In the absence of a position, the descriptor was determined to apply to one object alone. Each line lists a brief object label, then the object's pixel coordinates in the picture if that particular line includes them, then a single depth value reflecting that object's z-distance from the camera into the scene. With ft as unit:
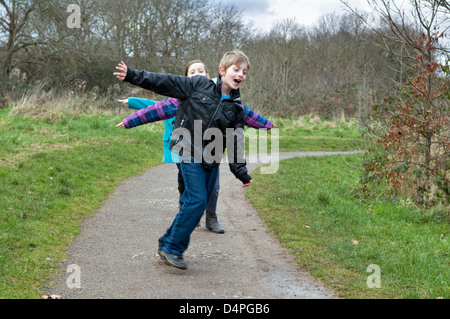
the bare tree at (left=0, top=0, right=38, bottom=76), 74.54
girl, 16.55
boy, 14.20
